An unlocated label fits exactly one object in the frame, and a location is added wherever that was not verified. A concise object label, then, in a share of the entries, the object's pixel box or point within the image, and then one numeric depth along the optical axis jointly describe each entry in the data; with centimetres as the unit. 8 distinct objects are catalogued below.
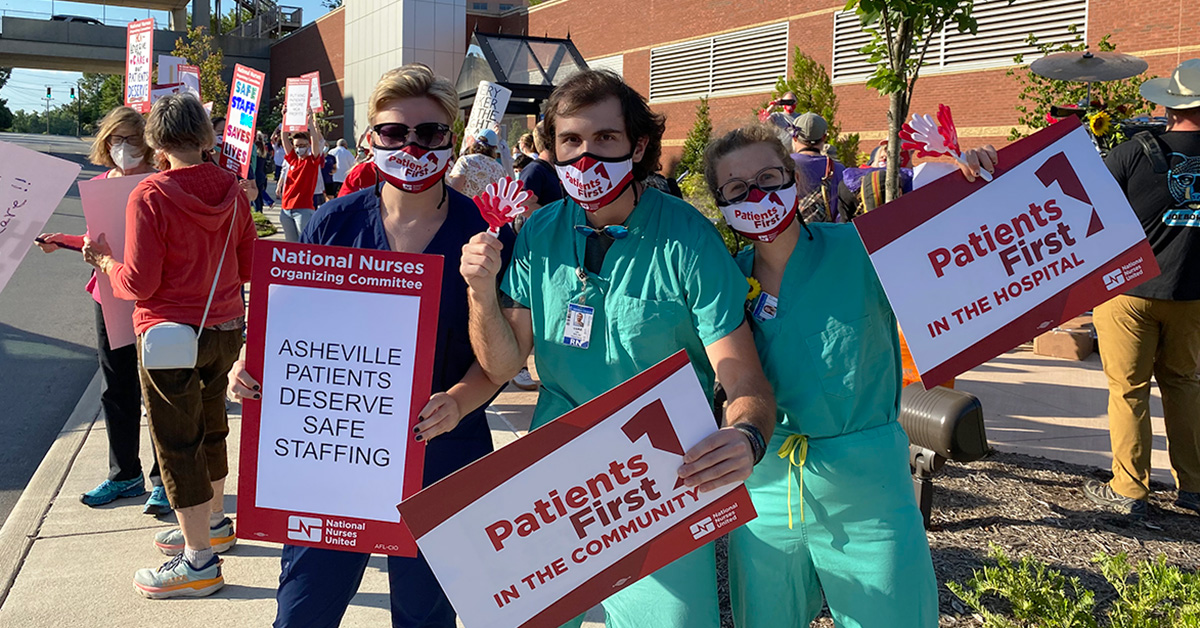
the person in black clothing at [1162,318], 458
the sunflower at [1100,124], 666
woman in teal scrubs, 225
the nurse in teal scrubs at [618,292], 218
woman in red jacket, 362
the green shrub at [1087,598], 300
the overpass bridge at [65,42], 5116
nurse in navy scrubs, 252
